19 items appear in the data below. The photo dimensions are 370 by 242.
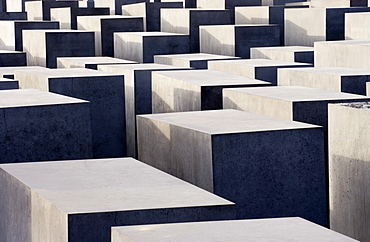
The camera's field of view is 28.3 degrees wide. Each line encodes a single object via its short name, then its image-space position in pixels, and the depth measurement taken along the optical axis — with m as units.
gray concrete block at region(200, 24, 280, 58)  17.62
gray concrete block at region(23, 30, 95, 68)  17.66
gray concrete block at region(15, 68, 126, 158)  11.38
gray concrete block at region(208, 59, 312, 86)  13.39
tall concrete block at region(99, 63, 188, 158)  13.35
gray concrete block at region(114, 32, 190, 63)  17.31
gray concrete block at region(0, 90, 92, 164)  8.20
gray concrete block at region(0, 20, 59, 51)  20.42
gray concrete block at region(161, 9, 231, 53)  19.77
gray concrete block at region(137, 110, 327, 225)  7.04
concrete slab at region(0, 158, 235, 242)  5.11
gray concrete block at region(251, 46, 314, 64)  15.48
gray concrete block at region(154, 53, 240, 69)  15.25
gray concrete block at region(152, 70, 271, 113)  10.46
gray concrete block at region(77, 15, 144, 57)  19.97
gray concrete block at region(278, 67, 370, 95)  10.72
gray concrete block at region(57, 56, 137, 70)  15.27
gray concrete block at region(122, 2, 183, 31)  23.02
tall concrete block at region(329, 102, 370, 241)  6.53
